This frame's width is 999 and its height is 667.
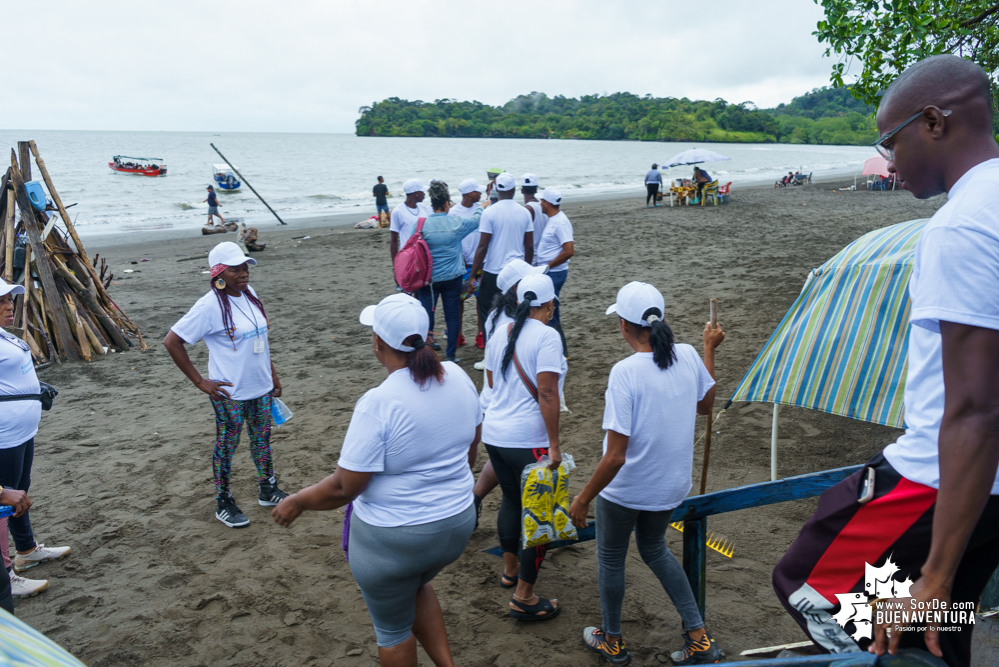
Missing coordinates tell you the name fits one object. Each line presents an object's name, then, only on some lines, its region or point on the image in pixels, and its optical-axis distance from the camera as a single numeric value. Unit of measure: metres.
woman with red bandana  4.39
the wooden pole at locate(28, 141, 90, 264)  8.00
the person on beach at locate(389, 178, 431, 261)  7.56
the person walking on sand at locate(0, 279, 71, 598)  3.73
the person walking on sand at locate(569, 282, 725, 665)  2.90
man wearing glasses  1.35
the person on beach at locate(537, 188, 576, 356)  6.98
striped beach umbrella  3.49
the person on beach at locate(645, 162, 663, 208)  23.88
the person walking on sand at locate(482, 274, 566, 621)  3.49
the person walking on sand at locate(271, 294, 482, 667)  2.60
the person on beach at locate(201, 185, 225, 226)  23.78
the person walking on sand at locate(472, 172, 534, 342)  6.87
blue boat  39.88
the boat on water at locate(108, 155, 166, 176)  48.53
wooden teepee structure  7.88
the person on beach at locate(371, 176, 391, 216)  23.16
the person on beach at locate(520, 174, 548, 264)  7.52
